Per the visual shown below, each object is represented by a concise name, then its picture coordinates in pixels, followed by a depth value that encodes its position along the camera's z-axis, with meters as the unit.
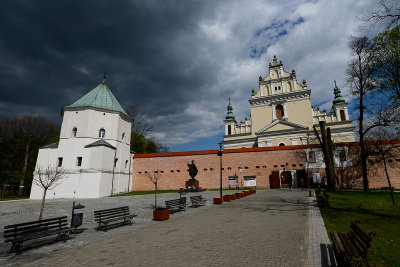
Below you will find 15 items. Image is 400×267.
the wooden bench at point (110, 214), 8.23
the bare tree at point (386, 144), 21.78
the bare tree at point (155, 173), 29.80
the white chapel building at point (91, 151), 24.25
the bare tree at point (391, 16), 9.14
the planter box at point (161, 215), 9.78
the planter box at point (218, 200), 14.54
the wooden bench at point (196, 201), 13.34
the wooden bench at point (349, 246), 3.51
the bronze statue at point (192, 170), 27.61
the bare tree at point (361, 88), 17.71
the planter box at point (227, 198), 15.54
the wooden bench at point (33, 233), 5.75
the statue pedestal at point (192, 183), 27.46
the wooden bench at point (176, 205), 11.59
